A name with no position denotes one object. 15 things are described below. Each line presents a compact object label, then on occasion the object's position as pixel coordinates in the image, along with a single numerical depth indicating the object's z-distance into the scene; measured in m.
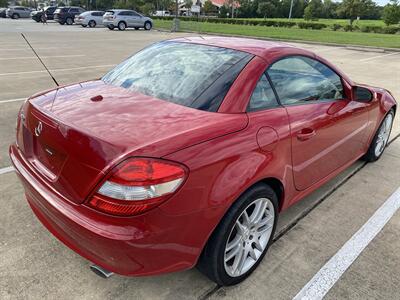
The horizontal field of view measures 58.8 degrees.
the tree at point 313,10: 66.81
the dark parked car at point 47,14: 39.68
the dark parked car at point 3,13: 49.58
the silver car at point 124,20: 30.02
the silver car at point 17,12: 47.66
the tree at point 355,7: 46.28
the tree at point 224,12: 84.56
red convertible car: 1.82
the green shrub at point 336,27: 38.69
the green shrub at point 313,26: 40.77
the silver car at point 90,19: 32.69
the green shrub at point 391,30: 34.84
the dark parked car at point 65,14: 35.50
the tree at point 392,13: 38.66
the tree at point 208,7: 91.62
